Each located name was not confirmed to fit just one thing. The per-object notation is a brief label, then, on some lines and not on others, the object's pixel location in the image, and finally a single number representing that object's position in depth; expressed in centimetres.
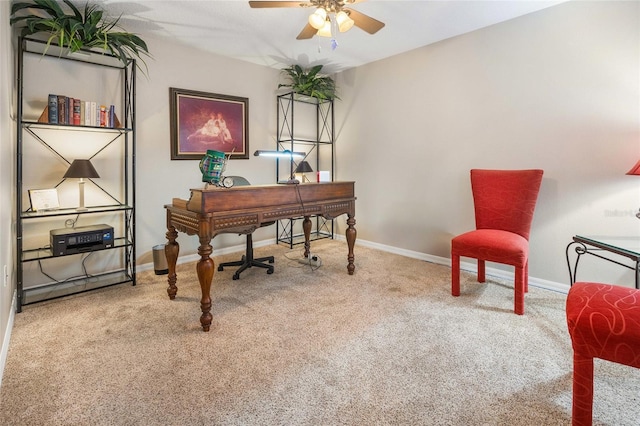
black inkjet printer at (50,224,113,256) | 266
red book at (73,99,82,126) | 278
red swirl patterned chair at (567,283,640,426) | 127
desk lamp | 295
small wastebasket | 341
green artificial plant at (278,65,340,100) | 429
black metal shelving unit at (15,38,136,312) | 273
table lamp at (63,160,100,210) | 274
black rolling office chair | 341
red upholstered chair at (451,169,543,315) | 248
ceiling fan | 225
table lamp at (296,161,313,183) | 356
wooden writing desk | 225
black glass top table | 189
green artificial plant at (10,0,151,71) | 245
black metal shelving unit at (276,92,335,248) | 466
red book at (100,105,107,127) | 291
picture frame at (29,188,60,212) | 268
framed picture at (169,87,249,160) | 370
